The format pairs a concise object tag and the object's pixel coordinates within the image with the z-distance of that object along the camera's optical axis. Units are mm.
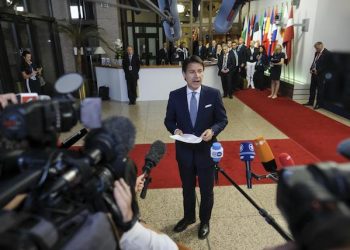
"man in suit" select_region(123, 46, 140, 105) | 7059
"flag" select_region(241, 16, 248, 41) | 11975
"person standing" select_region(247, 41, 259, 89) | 8898
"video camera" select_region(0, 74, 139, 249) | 513
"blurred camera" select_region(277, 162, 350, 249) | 414
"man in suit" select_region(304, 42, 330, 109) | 6328
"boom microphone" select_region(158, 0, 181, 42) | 2561
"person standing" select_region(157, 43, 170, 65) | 9578
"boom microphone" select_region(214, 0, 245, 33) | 2292
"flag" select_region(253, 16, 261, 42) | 10496
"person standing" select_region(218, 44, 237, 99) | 7738
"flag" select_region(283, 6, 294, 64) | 7691
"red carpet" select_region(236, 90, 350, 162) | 4297
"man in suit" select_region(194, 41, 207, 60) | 10375
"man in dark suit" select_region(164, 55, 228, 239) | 2123
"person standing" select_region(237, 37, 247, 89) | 8609
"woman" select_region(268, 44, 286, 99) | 7504
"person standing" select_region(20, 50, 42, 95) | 5409
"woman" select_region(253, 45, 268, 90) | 8827
